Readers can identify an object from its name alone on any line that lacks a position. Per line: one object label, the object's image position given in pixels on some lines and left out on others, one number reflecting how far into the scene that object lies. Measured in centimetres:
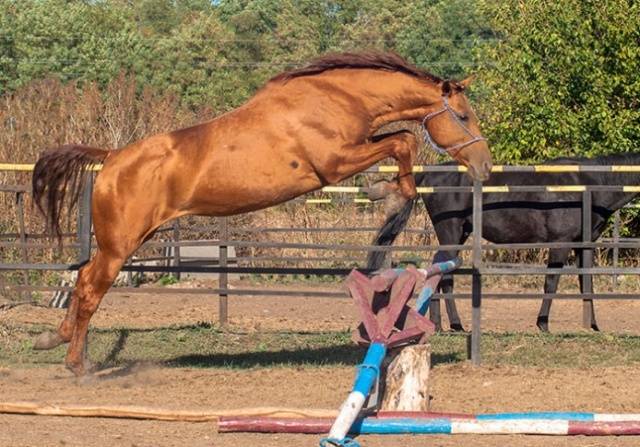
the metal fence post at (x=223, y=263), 1980
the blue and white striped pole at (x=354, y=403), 984
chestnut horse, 1396
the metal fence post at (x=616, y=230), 2474
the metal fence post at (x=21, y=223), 1893
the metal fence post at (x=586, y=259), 1914
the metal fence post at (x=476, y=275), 1615
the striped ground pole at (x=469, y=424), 1080
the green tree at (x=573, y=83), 2903
